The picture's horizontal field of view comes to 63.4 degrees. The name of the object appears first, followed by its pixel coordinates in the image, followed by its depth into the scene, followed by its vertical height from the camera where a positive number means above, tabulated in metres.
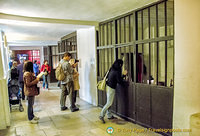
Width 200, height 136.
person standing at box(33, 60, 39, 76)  10.50 -0.39
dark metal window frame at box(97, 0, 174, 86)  3.23 +0.53
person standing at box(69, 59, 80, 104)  5.09 -0.62
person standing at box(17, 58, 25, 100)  6.08 -0.52
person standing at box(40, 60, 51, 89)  7.99 -0.31
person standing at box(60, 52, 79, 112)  4.69 -0.61
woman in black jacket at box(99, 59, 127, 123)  3.77 -0.43
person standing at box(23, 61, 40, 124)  3.79 -0.49
